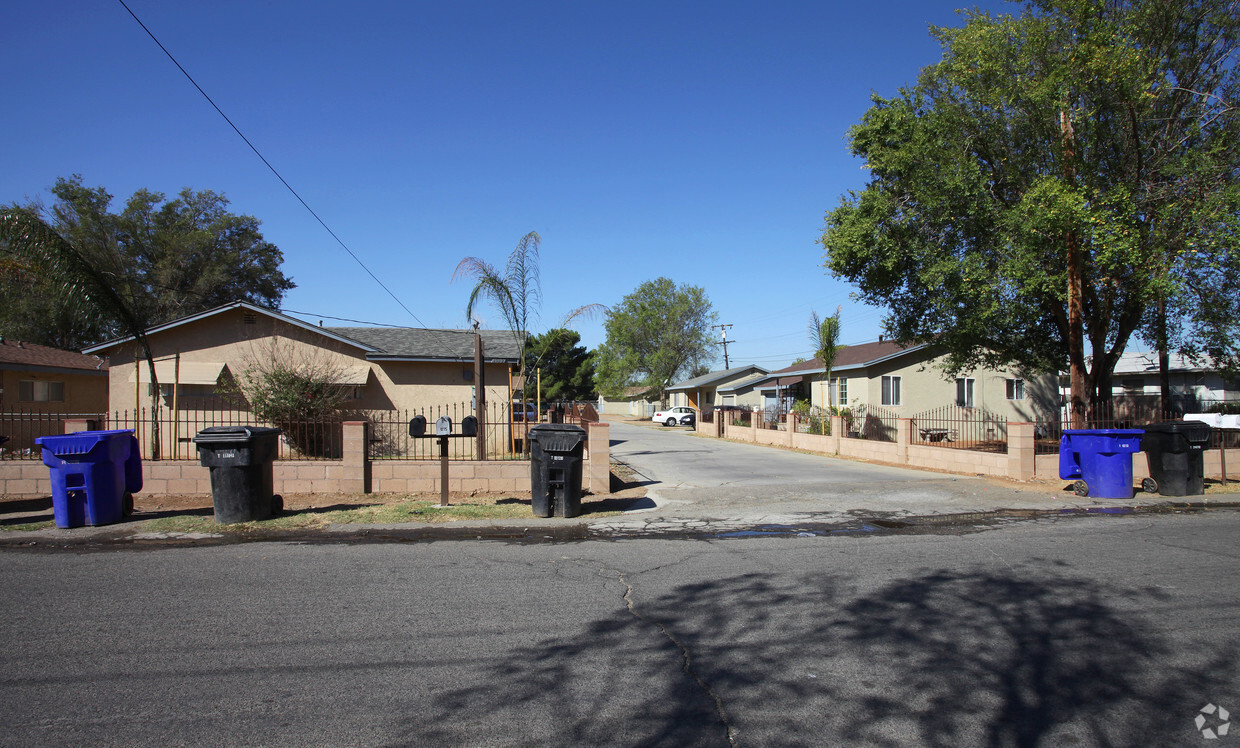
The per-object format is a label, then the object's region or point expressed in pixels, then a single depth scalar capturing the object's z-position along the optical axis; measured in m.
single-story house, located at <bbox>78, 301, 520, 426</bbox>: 16.92
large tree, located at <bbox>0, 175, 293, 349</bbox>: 33.75
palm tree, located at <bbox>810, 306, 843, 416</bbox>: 25.64
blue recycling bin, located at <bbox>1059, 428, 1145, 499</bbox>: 11.38
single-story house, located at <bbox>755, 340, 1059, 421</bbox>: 26.75
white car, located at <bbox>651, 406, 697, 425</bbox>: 46.00
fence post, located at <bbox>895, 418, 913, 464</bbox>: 17.78
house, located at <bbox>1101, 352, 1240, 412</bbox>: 28.84
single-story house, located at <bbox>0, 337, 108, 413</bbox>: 20.16
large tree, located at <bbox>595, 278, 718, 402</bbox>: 63.75
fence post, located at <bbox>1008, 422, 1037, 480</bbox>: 13.75
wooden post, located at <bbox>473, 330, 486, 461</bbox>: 11.47
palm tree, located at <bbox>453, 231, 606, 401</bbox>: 13.65
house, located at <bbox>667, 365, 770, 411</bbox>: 44.56
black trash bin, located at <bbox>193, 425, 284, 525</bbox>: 9.12
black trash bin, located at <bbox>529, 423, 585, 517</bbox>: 9.57
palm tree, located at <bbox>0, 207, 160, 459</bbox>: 11.16
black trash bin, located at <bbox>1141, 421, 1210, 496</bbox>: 11.66
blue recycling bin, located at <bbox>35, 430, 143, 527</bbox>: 8.78
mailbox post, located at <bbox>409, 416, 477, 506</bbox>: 9.94
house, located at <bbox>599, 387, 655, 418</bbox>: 66.00
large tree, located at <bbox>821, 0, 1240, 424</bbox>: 14.32
